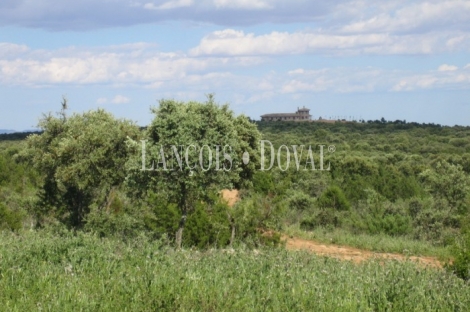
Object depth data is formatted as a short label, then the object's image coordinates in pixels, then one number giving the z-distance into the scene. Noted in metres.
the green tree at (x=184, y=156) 14.78
